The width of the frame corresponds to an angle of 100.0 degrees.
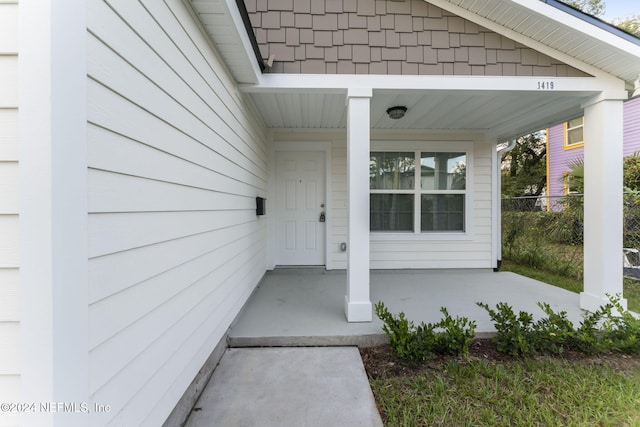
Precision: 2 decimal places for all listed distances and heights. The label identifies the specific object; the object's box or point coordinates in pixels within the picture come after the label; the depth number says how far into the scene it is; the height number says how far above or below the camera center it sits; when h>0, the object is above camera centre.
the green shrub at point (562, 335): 2.01 -0.94
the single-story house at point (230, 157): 0.75 +0.34
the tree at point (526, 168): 12.41 +2.12
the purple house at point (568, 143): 6.94 +2.09
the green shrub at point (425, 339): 1.96 -0.95
